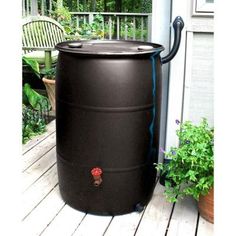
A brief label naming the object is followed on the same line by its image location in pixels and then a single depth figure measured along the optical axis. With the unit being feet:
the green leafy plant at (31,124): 11.80
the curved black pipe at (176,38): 7.78
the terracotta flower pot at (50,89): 13.53
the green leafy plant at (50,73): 14.07
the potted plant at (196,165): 6.77
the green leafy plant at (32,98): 12.91
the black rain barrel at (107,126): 6.63
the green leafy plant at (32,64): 14.04
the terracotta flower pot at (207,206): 6.89
